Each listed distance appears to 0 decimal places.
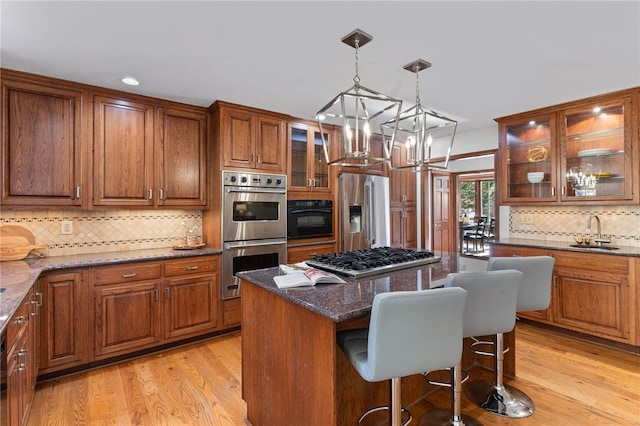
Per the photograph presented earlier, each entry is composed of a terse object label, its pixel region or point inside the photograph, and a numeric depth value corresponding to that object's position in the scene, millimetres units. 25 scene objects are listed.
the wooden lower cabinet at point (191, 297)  3018
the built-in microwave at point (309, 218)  3803
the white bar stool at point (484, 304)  1700
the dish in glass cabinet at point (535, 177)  3766
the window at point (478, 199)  8453
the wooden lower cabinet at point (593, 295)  2902
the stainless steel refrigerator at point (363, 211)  4188
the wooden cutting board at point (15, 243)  2598
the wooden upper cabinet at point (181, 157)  3227
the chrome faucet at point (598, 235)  3412
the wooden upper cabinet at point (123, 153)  2895
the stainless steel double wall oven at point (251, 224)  3320
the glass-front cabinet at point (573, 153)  3139
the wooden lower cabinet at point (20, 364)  1444
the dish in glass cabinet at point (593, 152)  3336
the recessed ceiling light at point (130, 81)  2704
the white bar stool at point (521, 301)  2076
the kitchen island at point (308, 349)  1376
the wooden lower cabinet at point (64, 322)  2445
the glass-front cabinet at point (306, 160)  3861
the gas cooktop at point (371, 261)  1960
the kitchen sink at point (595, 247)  3196
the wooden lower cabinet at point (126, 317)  2688
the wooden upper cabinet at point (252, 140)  3346
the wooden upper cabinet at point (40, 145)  2523
